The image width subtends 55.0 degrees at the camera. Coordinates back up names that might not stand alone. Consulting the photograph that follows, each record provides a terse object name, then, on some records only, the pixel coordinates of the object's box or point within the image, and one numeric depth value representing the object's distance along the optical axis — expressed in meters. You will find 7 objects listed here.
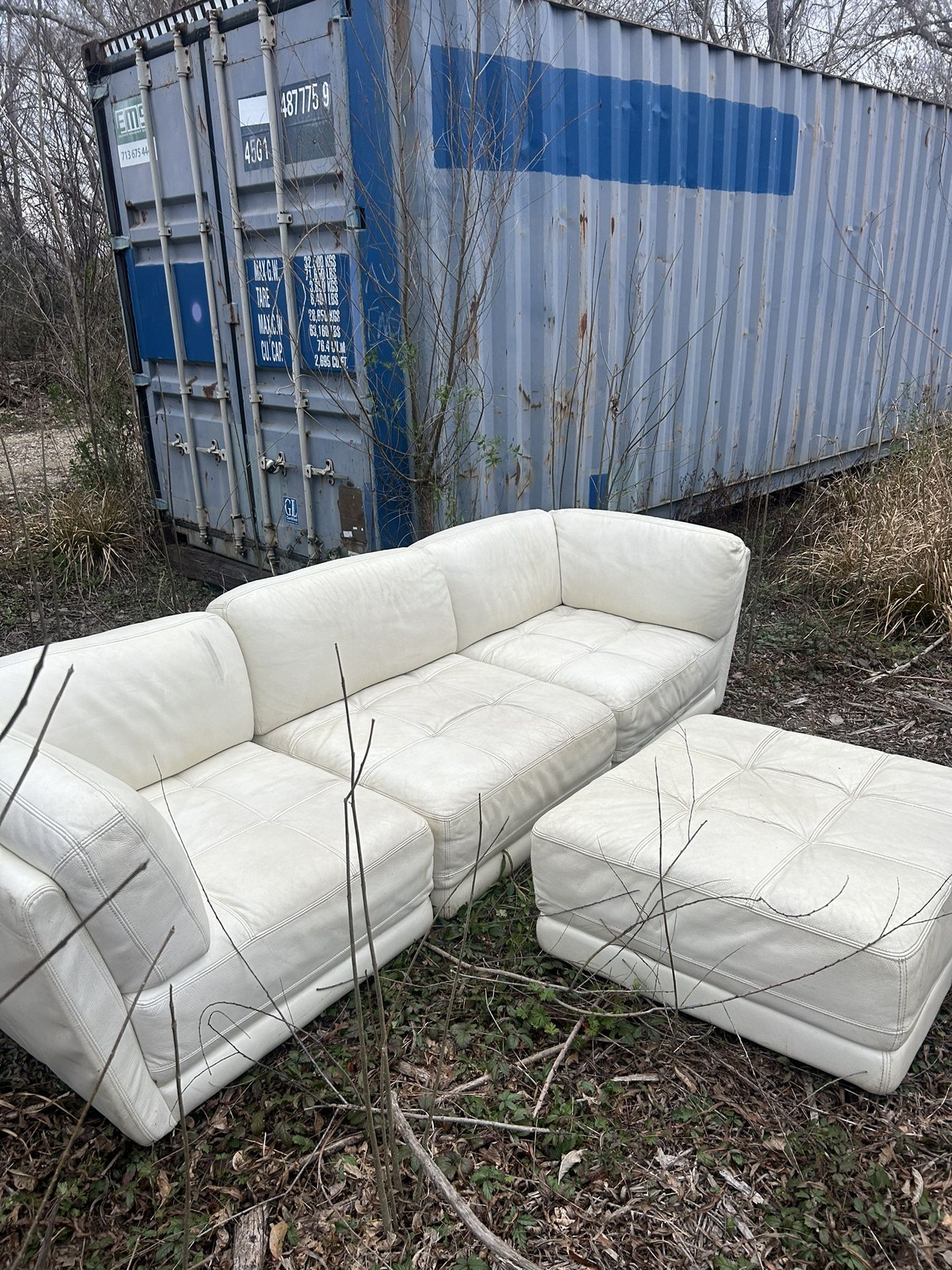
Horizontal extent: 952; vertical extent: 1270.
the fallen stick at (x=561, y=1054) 1.88
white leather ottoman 1.79
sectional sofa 1.64
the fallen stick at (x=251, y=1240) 1.60
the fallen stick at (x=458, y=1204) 1.48
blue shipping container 3.47
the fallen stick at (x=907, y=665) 3.86
